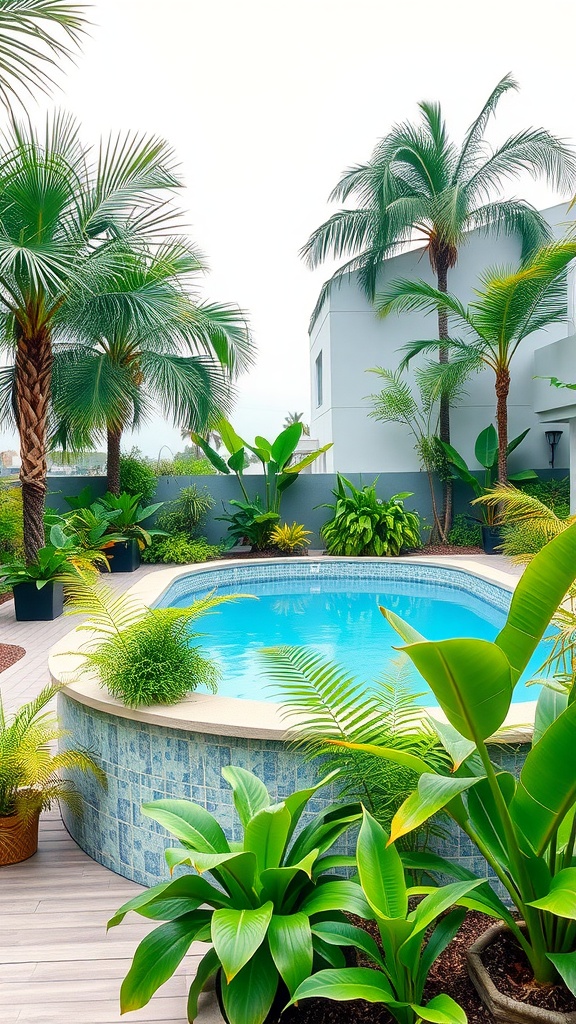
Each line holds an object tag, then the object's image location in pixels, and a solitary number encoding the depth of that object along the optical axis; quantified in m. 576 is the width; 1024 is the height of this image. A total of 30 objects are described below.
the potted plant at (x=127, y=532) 11.55
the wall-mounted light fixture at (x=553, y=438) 14.22
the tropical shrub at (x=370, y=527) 12.08
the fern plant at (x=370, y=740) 2.44
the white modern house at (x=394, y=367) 14.46
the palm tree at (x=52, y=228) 6.55
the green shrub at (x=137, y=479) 13.23
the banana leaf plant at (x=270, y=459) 13.01
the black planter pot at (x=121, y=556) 11.52
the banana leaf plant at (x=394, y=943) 1.78
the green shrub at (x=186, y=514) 13.34
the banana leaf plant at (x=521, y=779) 1.54
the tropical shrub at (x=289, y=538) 12.65
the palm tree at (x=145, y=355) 8.51
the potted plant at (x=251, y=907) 1.91
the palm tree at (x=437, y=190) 12.83
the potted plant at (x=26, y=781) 3.07
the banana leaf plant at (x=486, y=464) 13.02
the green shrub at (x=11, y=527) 10.31
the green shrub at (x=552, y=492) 13.02
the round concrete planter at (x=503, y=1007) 1.81
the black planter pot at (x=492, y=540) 12.28
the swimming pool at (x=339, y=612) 6.50
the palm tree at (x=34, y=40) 5.39
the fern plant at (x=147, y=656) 3.10
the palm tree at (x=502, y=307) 10.92
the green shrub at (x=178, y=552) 12.47
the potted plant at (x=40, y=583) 8.30
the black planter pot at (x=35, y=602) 8.41
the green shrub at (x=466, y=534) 13.24
